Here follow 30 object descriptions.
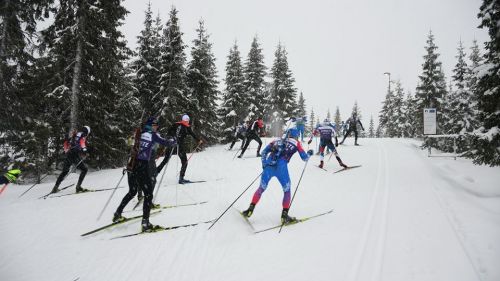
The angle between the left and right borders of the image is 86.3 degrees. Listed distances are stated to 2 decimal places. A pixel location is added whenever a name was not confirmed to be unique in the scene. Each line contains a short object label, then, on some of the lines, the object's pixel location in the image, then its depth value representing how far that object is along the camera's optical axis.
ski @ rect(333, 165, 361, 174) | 11.28
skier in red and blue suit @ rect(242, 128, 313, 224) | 6.18
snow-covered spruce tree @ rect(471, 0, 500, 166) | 9.35
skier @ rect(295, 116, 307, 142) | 16.29
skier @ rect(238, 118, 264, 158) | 14.25
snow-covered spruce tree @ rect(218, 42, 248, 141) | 30.42
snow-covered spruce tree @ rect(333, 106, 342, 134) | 75.06
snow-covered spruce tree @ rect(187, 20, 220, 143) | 25.00
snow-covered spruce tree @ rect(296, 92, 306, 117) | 56.90
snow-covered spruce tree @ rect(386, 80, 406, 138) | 49.44
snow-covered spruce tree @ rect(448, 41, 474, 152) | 24.20
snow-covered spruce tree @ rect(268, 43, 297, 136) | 39.84
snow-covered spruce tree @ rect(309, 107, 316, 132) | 73.94
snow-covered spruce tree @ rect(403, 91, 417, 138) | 46.44
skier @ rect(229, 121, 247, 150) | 16.94
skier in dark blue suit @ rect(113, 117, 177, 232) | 5.84
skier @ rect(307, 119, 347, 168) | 11.85
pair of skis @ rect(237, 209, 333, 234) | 5.84
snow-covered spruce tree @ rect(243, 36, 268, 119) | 34.36
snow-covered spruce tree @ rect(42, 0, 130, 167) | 14.16
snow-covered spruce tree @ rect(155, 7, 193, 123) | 21.45
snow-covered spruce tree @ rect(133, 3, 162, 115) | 24.00
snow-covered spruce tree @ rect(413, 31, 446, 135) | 28.13
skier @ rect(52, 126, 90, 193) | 9.43
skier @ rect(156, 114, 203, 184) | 9.33
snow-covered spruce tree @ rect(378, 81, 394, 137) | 51.81
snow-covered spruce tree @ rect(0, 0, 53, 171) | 12.57
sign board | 14.22
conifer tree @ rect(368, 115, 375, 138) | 82.61
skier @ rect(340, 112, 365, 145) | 17.56
